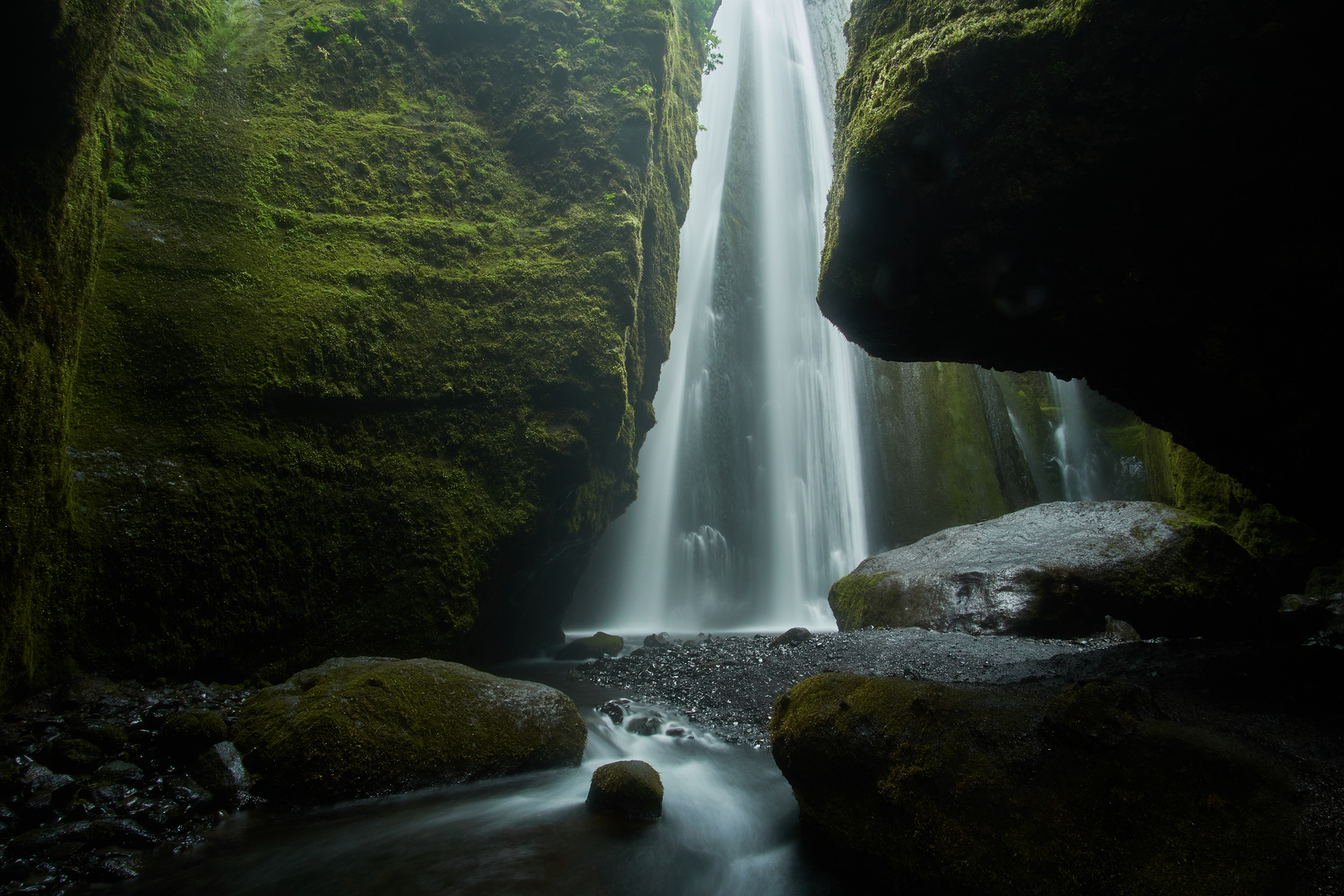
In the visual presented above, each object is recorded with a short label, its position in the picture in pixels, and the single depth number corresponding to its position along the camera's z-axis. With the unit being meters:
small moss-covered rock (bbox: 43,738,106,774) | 3.67
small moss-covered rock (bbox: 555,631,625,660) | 10.58
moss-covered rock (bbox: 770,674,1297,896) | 2.21
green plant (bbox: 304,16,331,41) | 8.77
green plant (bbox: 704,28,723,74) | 15.95
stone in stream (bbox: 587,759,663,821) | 4.38
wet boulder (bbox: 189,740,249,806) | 3.91
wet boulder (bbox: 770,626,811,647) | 9.13
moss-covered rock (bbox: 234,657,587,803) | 4.20
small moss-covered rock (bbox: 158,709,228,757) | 4.12
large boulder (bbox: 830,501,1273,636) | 7.29
